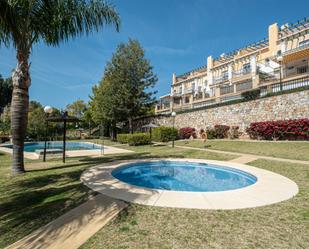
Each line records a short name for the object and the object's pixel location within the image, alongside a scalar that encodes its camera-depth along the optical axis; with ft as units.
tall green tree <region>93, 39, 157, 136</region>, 82.79
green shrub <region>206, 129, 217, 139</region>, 66.95
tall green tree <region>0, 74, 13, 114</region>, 131.54
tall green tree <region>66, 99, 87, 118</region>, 162.40
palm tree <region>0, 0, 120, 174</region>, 22.24
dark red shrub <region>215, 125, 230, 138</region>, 64.69
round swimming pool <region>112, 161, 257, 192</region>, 24.40
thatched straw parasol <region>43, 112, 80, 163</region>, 33.30
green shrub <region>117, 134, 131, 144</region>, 73.86
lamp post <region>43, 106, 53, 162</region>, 37.61
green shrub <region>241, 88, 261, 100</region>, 59.19
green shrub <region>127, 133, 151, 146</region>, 67.41
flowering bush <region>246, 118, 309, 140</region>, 45.39
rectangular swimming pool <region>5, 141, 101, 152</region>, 77.54
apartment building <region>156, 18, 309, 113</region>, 73.43
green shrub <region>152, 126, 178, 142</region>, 72.38
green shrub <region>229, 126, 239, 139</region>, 62.10
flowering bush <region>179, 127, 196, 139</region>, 76.48
